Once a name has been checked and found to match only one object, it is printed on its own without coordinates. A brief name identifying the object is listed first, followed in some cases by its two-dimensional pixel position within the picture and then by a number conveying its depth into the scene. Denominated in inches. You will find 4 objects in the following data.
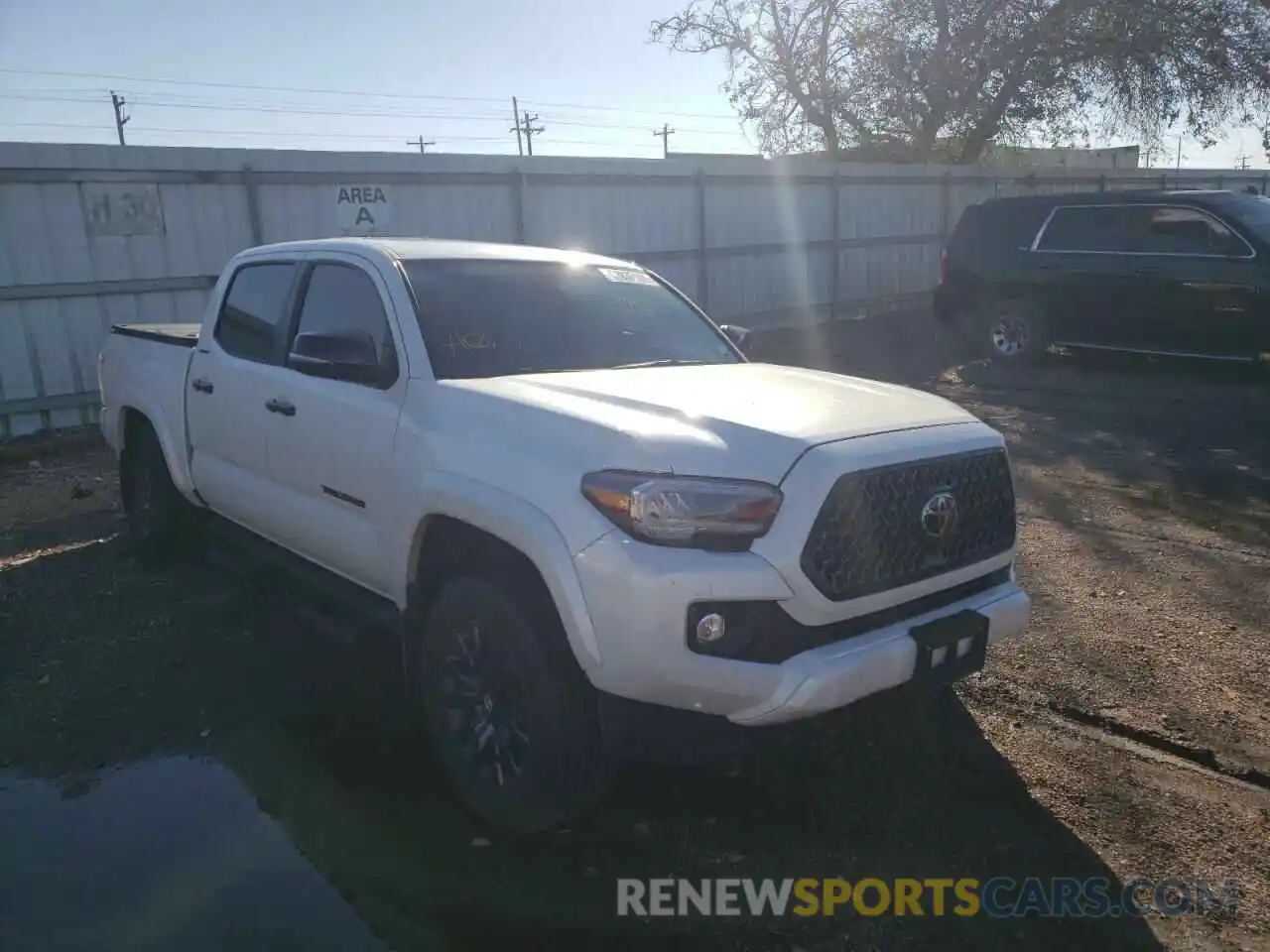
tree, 864.3
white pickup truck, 108.1
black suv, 400.8
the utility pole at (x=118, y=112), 1888.5
